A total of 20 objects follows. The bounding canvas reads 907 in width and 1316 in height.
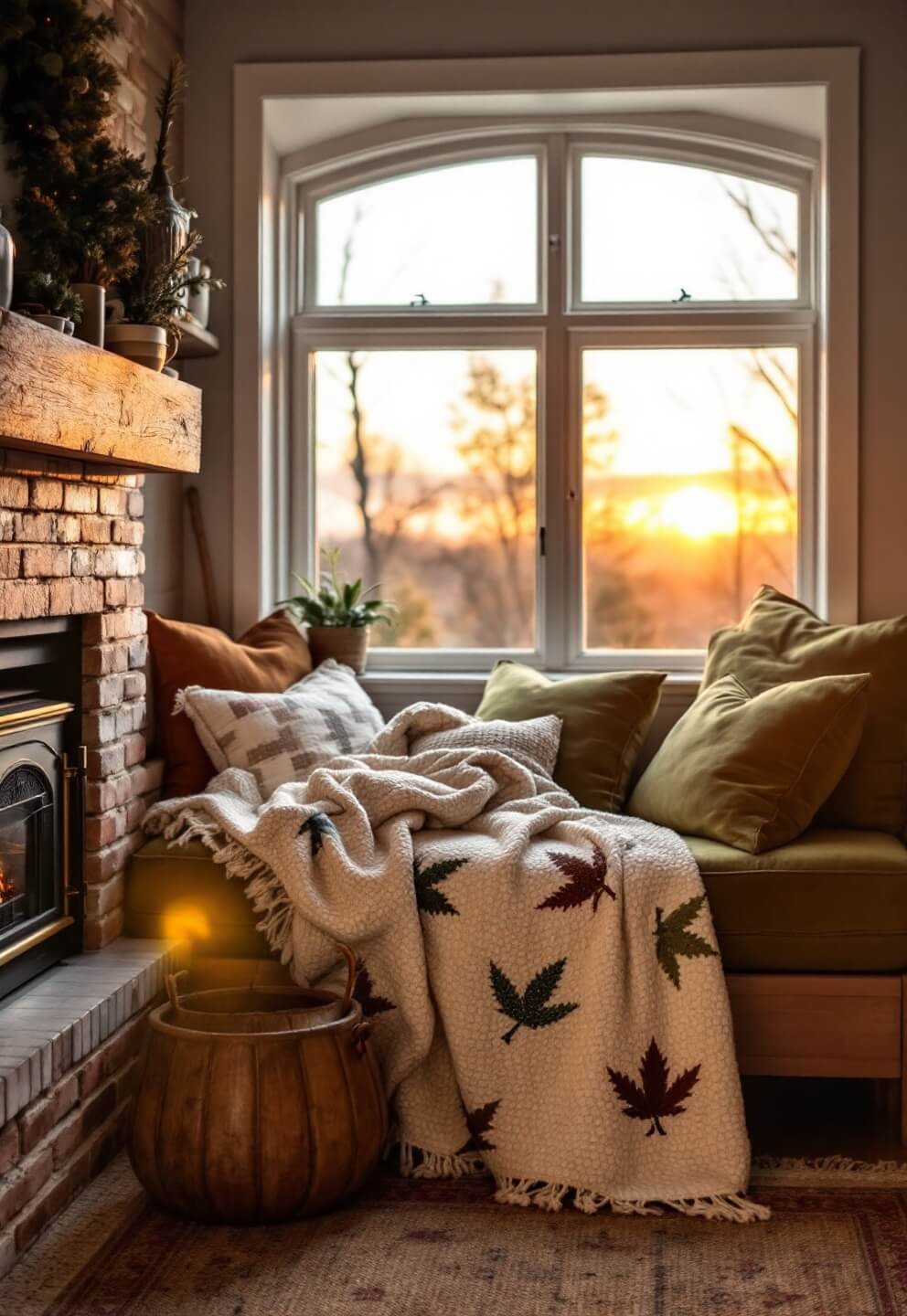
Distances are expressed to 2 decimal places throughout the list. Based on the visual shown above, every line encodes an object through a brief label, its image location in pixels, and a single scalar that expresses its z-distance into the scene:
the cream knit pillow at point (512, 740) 3.45
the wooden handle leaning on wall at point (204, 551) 4.14
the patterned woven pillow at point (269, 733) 3.49
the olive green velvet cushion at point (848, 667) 3.44
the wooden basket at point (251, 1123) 2.51
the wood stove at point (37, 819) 2.75
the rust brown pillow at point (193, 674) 3.51
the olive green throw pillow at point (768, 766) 3.16
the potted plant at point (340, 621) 4.09
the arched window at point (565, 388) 4.28
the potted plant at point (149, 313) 3.02
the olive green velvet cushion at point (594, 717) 3.56
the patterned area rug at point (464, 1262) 2.30
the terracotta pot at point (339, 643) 4.09
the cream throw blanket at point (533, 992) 2.74
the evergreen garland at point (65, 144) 2.74
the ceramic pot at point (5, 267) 2.30
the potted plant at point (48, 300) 2.54
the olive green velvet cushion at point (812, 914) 2.96
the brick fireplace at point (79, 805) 2.49
